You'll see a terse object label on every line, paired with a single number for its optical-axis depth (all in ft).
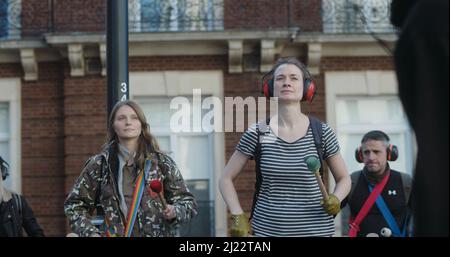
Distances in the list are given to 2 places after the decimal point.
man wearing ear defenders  41.92
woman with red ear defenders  31.88
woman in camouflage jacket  32.97
